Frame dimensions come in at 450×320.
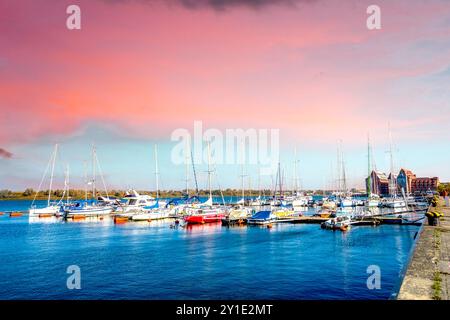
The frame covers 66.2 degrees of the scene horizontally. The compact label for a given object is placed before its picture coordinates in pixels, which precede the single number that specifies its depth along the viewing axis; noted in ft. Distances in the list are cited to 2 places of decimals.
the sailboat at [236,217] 226.17
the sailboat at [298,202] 363.00
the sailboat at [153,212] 265.34
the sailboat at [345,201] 311.47
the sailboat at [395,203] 304.58
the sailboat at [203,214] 233.35
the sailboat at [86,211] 305.94
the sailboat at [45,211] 326.44
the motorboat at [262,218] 220.23
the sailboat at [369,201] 296.67
